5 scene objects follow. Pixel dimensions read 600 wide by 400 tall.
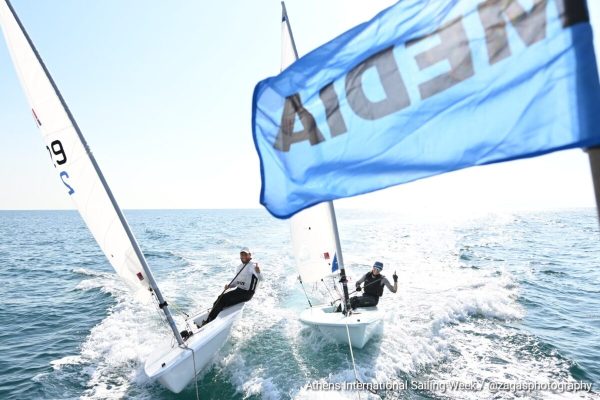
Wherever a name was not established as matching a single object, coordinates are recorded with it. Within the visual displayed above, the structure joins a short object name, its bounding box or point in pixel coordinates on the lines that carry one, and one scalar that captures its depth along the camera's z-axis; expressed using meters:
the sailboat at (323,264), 7.08
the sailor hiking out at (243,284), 7.92
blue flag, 2.10
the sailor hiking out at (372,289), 8.23
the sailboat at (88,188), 5.96
